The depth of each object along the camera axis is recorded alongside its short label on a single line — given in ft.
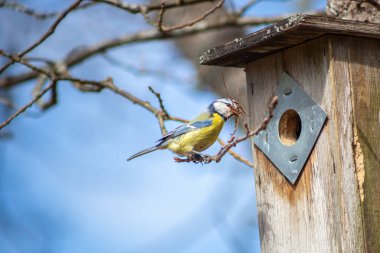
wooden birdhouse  15.80
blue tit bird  21.87
